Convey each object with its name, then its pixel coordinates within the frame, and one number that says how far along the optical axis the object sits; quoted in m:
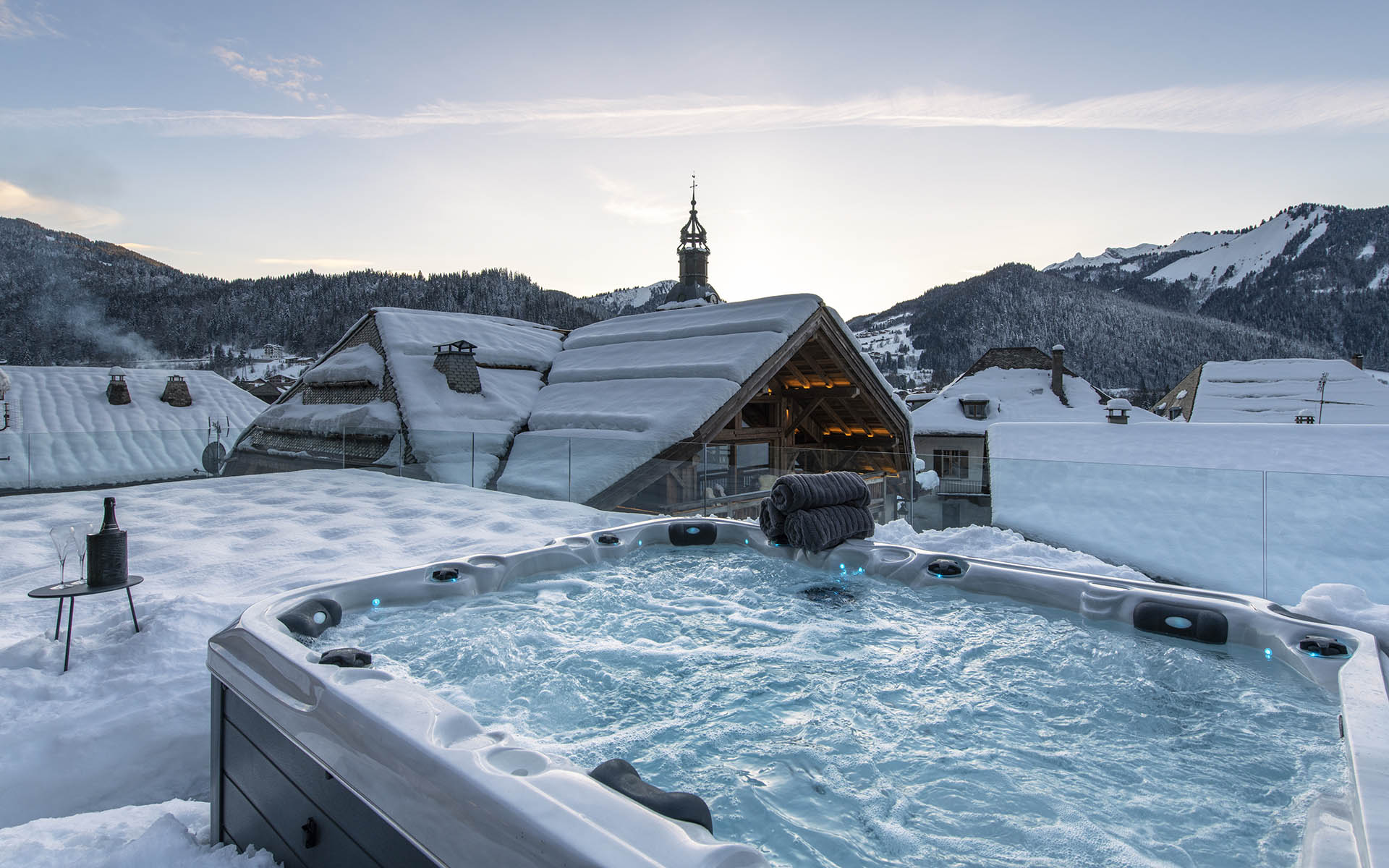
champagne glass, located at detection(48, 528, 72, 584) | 2.87
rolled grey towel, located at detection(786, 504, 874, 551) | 4.28
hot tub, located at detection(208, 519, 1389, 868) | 1.23
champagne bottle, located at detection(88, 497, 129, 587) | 2.85
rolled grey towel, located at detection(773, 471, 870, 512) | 4.35
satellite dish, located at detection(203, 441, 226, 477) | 12.38
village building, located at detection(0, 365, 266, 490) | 9.58
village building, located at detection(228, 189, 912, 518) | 8.69
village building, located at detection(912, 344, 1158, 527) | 26.19
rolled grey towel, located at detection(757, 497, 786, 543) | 4.45
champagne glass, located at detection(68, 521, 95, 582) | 2.91
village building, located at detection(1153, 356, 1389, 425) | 28.14
